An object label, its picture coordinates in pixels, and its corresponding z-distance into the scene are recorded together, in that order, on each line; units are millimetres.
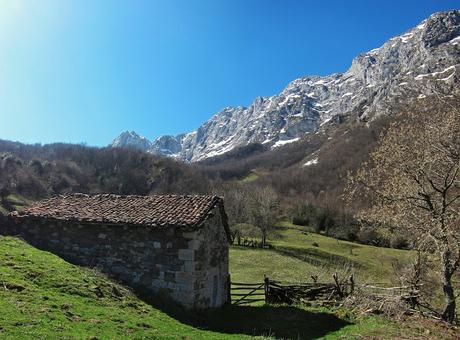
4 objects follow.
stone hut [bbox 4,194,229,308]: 21328
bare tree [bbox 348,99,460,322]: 21734
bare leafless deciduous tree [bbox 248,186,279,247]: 73312
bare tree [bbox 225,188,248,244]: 80562
